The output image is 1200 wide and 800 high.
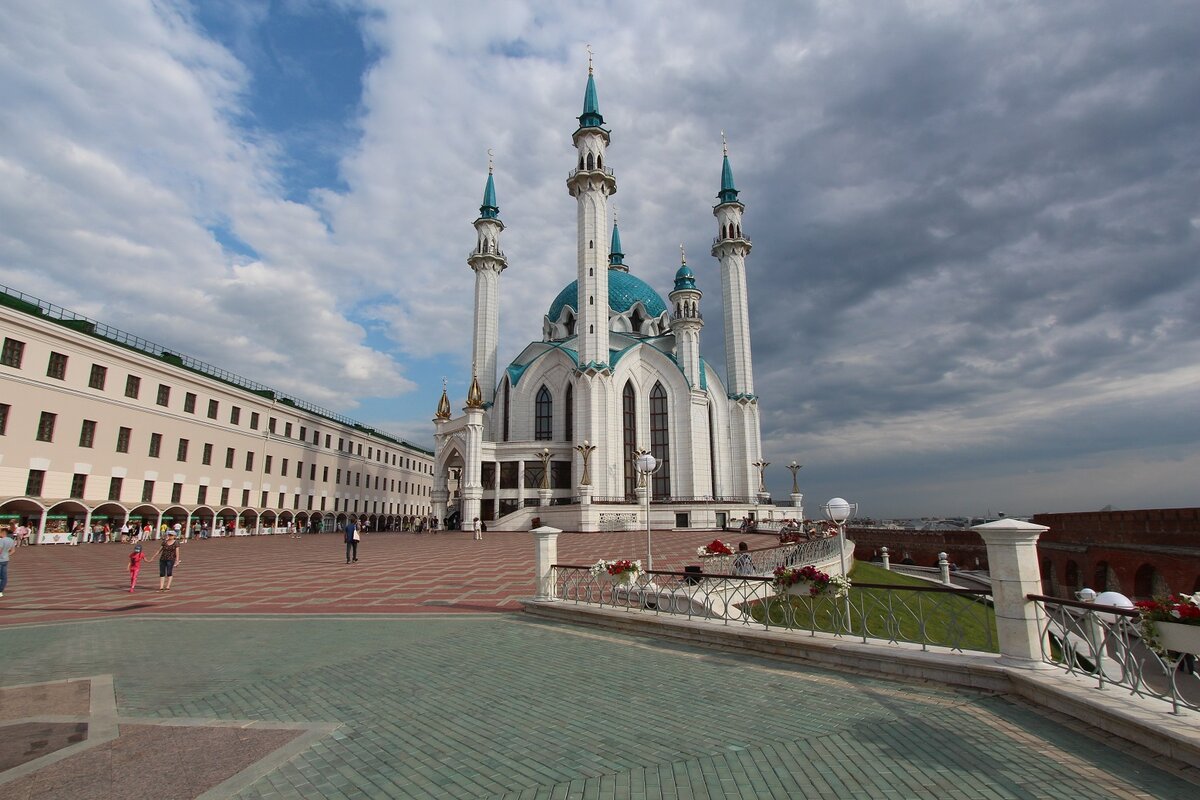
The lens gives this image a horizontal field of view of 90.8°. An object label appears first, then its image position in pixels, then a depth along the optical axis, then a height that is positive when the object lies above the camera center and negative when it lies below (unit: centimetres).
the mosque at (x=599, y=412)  3909 +710
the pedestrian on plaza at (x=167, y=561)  1234 -100
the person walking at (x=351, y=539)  1780 -82
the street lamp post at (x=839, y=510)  1091 -3
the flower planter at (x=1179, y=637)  418 -94
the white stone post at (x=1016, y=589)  541 -75
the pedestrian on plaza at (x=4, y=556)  1102 -78
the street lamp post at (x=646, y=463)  1404 +109
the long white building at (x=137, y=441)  2419 +367
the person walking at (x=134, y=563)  1243 -104
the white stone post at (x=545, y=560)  990 -84
